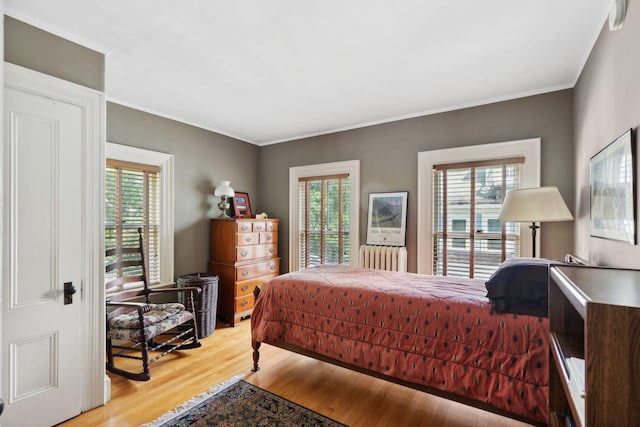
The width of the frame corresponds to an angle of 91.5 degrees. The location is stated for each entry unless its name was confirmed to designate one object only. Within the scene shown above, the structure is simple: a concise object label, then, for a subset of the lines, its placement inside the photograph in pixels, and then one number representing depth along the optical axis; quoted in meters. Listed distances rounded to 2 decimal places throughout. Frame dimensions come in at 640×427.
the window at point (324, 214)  4.22
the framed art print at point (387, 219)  3.79
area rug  2.03
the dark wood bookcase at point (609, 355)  0.67
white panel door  1.85
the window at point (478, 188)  3.11
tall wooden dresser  3.96
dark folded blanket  1.68
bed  1.67
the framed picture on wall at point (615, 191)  1.52
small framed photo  4.55
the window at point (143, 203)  3.32
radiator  3.70
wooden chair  2.57
